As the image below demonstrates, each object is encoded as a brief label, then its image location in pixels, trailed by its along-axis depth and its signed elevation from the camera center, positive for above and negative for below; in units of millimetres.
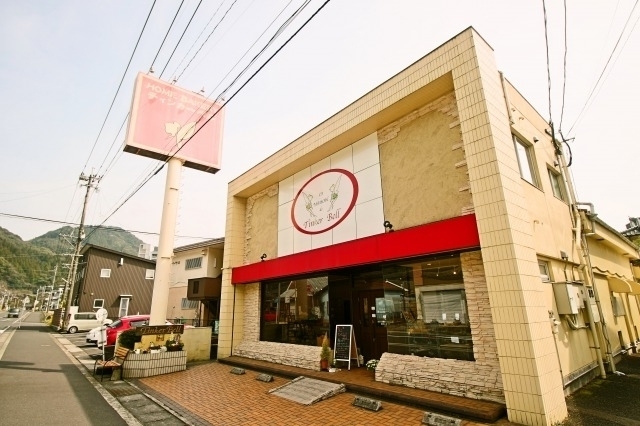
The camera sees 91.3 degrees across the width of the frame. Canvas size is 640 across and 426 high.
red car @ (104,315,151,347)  16672 -1062
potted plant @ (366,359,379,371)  9359 -1886
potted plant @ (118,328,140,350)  11594 -1245
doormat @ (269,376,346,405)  7519 -2230
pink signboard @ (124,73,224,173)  12641 +7451
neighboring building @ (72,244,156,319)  31127 +2172
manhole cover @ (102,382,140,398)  8547 -2349
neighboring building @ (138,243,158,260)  44531 +7300
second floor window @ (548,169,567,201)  10350 +3596
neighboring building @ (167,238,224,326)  20281 +1334
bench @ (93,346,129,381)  10281 -1880
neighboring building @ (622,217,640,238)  20234 +4132
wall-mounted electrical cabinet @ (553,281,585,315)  7531 -84
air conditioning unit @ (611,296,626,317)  11601 -487
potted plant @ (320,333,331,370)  9758 -1697
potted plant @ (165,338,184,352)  11648 -1523
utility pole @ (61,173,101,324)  28875 +6062
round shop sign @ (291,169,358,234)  10438 +3427
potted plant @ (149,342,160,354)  11079 -1558
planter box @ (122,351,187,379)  10469 -2015
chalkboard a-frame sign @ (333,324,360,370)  10000 -1426
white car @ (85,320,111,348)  18672 -1866
